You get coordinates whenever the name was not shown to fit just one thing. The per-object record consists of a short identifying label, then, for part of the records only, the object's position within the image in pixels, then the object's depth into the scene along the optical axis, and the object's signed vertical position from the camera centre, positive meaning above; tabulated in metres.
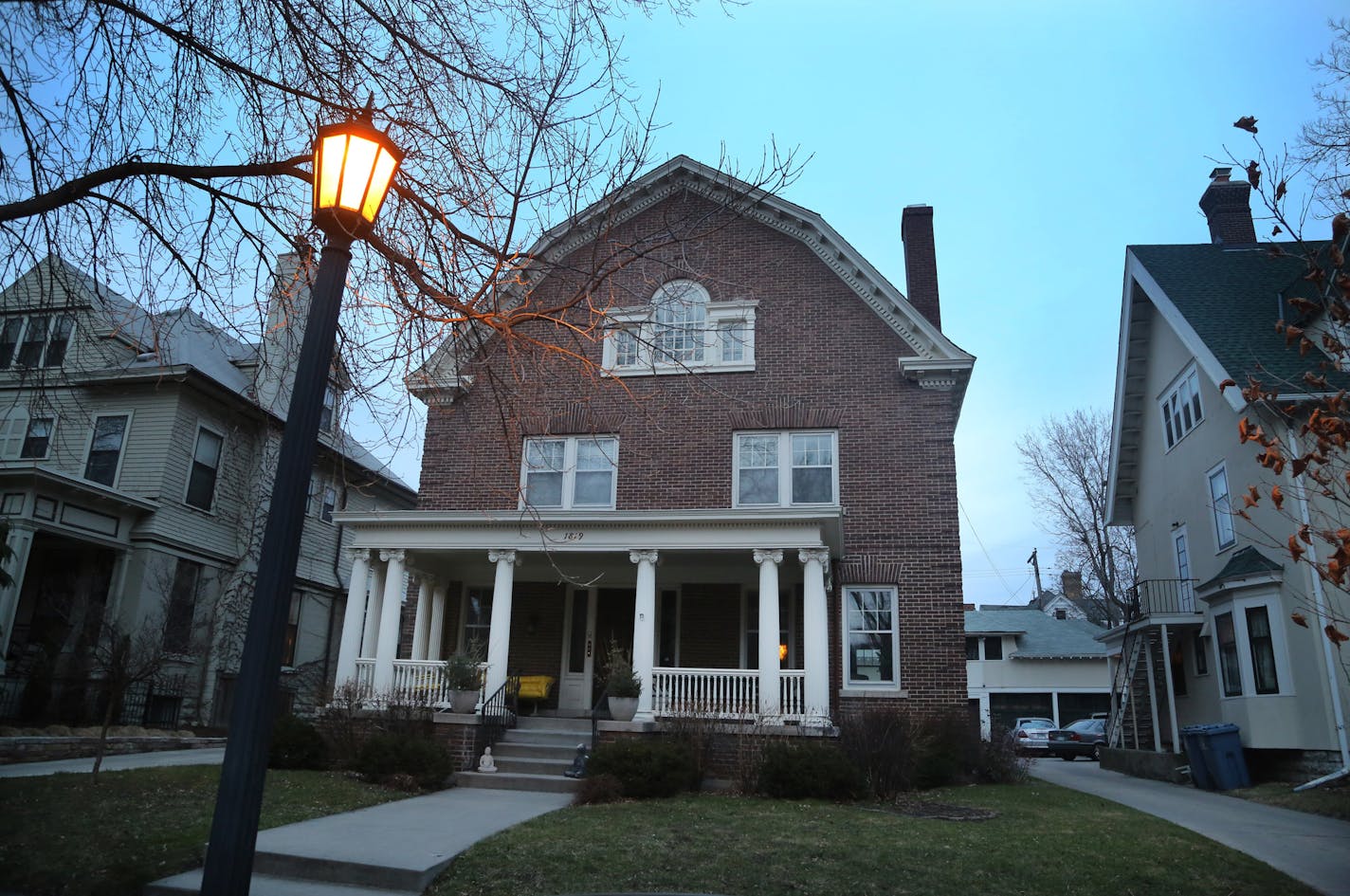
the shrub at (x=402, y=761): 11.41 -0.96
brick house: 14.11 +3.43
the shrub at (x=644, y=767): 10.77 -0.89
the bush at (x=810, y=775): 11.16 -0.94
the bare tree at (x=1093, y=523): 36.62 +7.36
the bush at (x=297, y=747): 12.59 -0.92
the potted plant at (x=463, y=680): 12.97 +0.07
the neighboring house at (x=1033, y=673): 37.91 +1.31
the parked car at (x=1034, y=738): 29.06 -1.03
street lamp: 3.43 +0.76
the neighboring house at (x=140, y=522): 16.78 +3.04
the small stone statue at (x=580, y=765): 11.93 -0.98
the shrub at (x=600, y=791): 10.48 -1.14
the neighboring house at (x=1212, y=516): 15.50 +4.02
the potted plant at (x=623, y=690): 12.95 +0.00
